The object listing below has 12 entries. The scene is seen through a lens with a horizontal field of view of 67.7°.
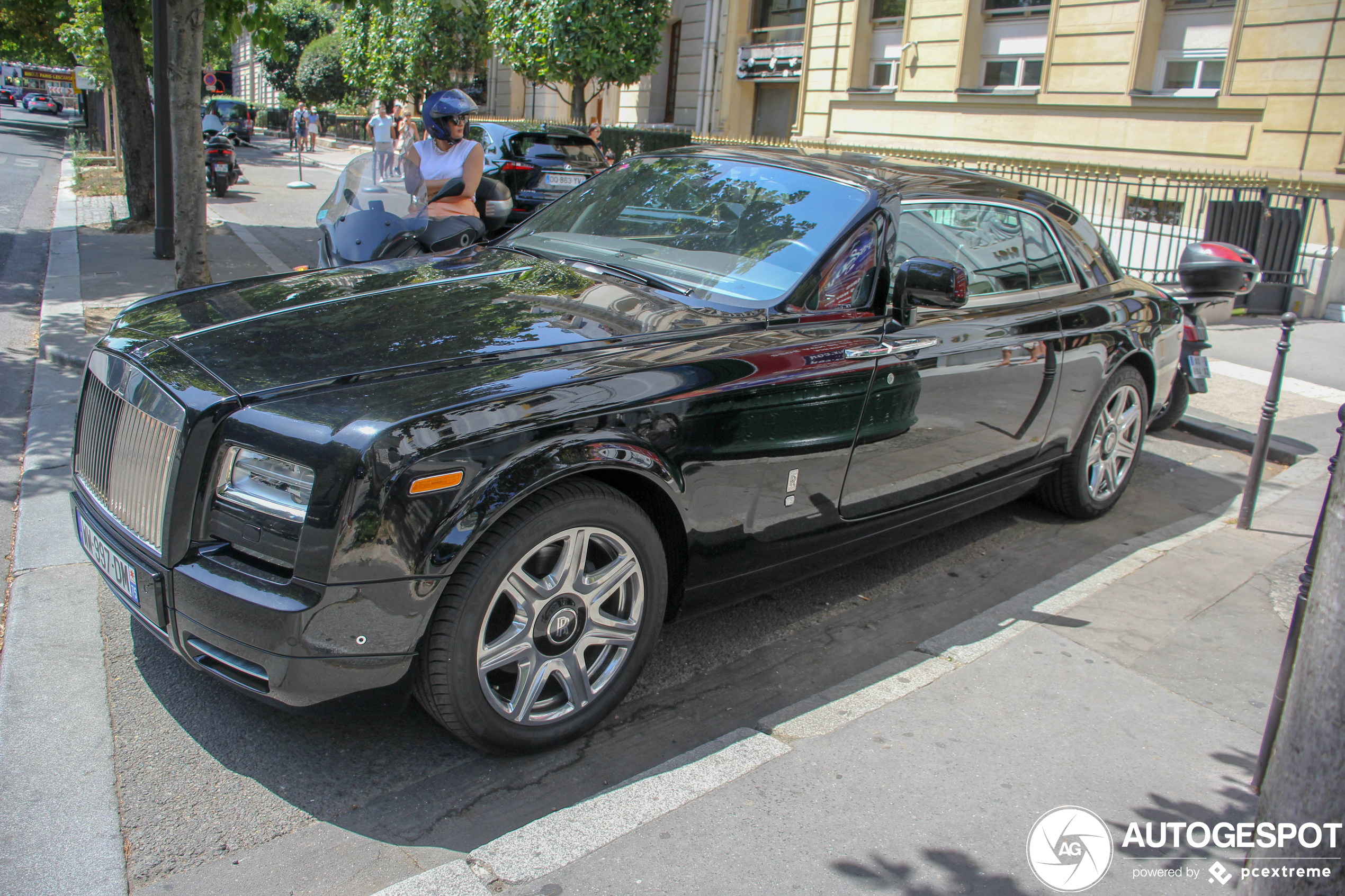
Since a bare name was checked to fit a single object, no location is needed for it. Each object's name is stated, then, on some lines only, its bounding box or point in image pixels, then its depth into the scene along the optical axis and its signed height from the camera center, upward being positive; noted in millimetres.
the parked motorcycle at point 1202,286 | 6129 -336
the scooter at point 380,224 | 5246 -303
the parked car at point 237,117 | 39281 +1357
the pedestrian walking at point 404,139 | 5426 +339
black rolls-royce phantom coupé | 2555 -715
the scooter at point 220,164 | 18172 -223
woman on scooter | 6152 +91
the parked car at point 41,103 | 58469 +1906
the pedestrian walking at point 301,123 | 32969 +1131
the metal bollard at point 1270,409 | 5078 -866
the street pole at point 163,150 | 10758 -37
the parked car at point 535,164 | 14469 +176
